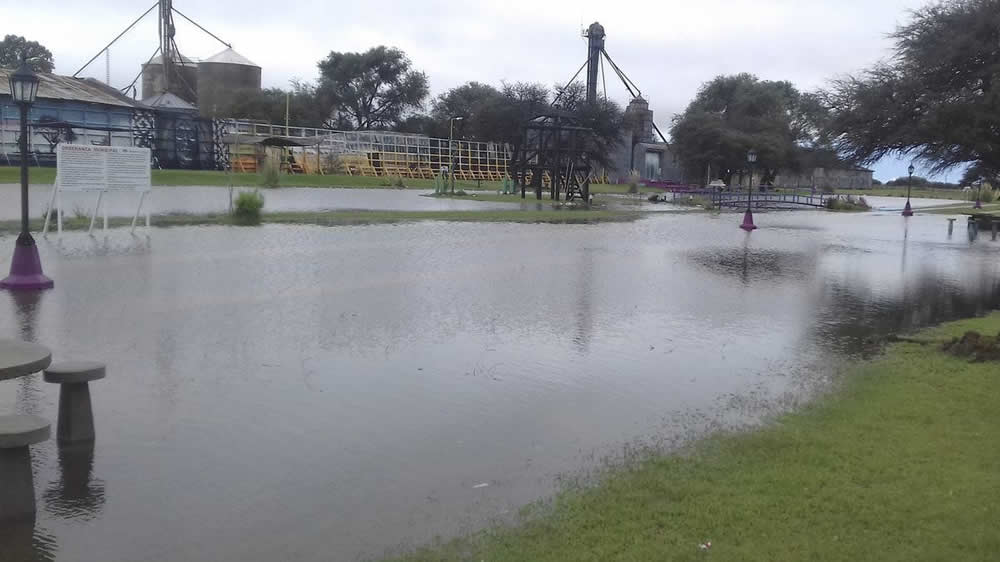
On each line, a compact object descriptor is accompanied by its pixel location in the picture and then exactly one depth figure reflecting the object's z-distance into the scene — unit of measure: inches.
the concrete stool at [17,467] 190.4
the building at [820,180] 4074.6
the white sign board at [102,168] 684.1
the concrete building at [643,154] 3508.9
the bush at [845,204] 2193.4
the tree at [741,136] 2859.3
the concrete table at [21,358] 208.7
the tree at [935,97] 727.1
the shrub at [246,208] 938.6
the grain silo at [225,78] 3363.7
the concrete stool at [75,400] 241.8
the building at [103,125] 2065.7
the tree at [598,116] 2476.4
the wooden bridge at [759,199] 2063.2
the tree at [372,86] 3905.0
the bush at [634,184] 2598.4
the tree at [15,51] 3922.2
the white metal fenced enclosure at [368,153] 2423.7
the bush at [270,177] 1776.6
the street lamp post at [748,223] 1230.3
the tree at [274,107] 3230.8
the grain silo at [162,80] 3550.7
